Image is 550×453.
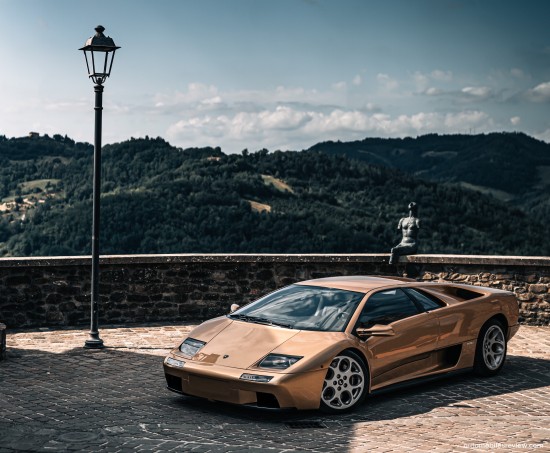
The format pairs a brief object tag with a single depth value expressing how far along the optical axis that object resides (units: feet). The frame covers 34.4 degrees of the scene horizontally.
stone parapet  46.91
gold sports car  27.07
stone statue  52.54
